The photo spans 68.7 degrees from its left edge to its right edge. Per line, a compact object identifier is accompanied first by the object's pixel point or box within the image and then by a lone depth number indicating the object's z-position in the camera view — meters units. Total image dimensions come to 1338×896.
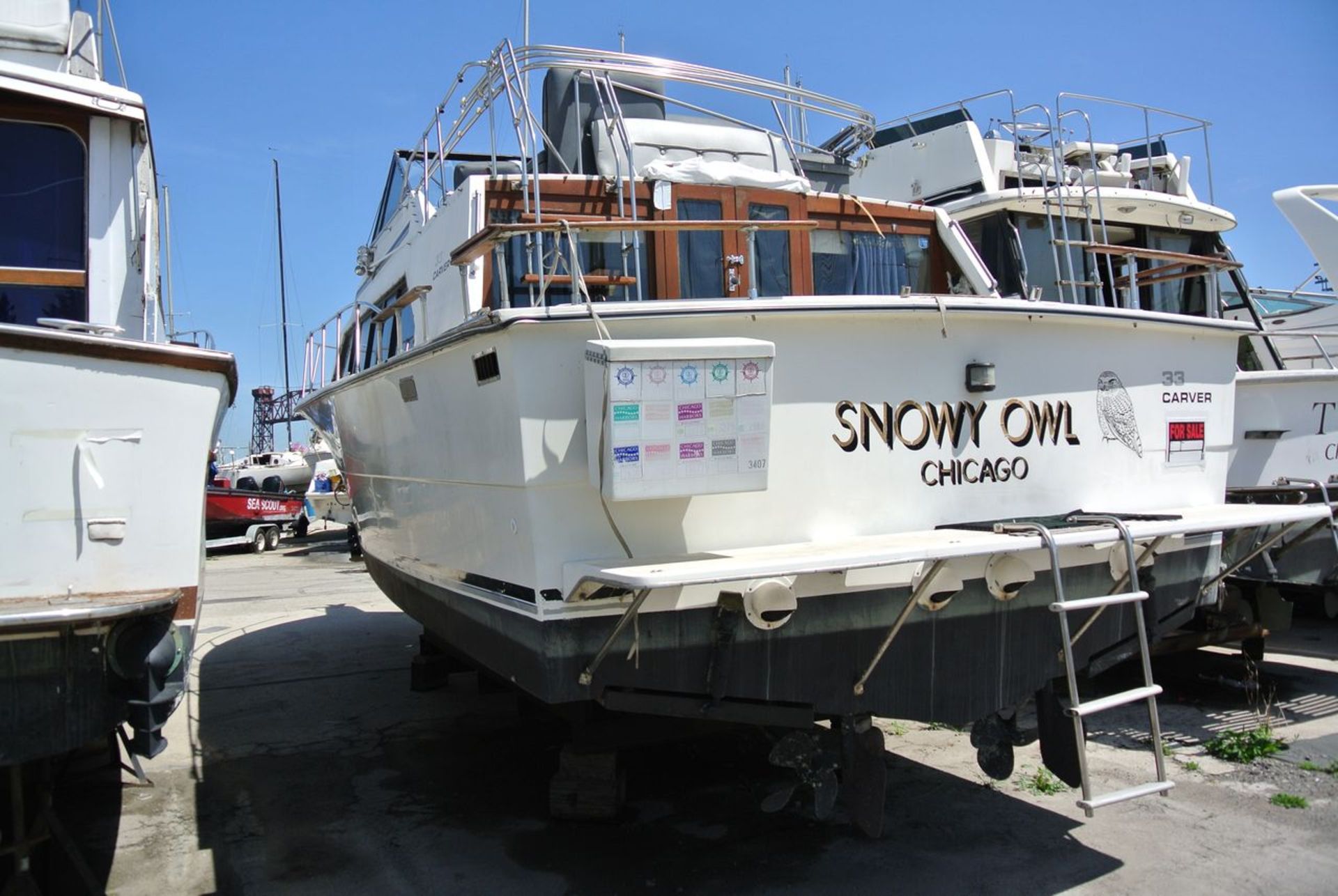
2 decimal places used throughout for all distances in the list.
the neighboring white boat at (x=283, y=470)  27.38
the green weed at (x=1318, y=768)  4.82
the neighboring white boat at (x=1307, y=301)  7.58
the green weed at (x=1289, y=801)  4.41
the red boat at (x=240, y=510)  17.62
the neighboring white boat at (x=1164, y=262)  5.59
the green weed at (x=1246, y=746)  5.12
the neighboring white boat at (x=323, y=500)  17.03
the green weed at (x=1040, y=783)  4.70
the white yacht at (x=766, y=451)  3.27
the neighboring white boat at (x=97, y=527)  2.69
